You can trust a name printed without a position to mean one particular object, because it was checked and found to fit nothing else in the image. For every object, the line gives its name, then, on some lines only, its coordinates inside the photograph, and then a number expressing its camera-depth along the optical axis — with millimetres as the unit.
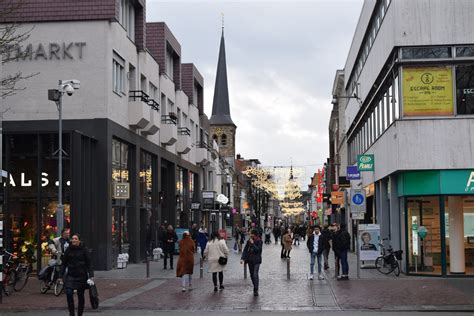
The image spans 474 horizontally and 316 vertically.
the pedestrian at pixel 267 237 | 63962
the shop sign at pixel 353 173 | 29391
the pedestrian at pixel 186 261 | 20172
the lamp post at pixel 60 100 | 22328
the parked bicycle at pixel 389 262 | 24141
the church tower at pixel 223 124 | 105188
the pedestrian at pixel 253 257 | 19109
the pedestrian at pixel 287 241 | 34062
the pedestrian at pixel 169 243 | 29594
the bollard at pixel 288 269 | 24047
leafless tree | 26123
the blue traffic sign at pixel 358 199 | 24688
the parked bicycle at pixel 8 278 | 19734
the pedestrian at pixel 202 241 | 35281
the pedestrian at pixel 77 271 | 13453
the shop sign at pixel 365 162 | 27672
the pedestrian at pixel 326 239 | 25523
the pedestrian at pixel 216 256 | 20312
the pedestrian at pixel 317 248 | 23970
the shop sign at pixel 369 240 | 27203
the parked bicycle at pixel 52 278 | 19297
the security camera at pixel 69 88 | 22312
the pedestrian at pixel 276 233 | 63212
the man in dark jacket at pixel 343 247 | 23125
